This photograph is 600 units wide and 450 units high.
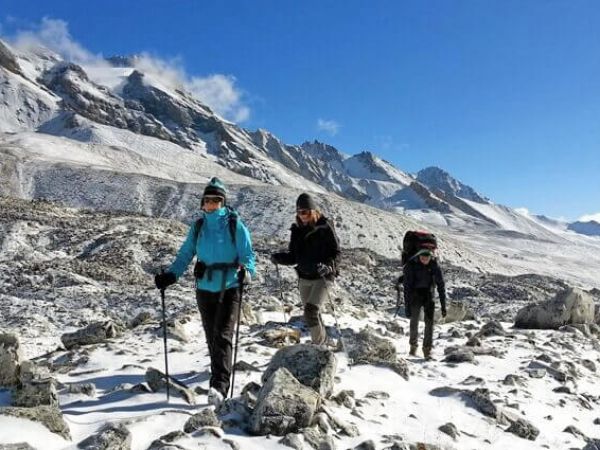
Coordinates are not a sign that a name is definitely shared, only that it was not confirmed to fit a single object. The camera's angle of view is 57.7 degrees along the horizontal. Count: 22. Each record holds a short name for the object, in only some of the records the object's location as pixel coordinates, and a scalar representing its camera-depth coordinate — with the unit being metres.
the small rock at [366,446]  5.46
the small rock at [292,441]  5.09
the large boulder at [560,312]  15.71
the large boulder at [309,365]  6.39
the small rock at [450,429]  6.45
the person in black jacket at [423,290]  10.51
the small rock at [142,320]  11.60
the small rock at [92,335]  9.65
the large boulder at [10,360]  6.34
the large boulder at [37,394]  5.57
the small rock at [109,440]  4.61
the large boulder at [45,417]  4.92
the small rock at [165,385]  6.31
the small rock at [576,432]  7.22
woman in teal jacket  6.43
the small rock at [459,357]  10.34
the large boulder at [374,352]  8.70
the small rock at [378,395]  7.23
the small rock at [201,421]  5.21
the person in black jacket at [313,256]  8.09
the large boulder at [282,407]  5.35
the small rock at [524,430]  6.88
